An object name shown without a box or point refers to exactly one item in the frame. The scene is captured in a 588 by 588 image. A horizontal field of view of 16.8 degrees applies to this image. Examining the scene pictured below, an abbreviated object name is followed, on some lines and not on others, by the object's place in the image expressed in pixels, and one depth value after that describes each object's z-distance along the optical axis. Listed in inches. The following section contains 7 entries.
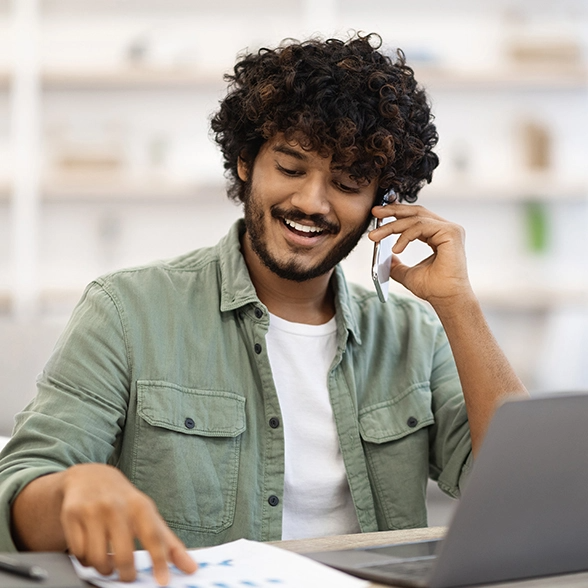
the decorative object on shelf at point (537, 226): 180.8
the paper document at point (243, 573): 73.3
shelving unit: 169.2
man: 88.4
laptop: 72.4
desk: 74.9
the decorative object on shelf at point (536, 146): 179.3
